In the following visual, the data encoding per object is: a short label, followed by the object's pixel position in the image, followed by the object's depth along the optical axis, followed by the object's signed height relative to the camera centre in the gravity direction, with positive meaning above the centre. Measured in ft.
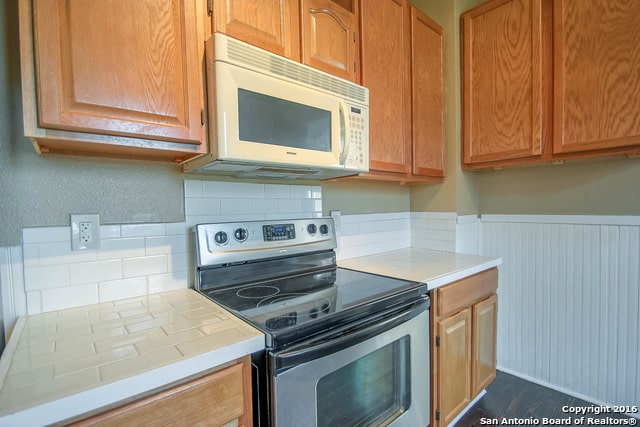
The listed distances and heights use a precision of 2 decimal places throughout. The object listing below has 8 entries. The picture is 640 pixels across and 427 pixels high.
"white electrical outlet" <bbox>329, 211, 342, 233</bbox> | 5.96 -0.32
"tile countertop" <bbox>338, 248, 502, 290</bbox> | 4.70 -1.14
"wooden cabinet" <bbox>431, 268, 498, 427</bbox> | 4.61 -2.36
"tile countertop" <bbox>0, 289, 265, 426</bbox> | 1.85 -1.13
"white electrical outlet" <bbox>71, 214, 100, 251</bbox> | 3.47 -0.27
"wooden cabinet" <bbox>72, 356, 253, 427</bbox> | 2.05 -1.47
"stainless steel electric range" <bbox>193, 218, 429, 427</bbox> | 2.75 -1.28
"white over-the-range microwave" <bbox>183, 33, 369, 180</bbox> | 3.22 +1.05
